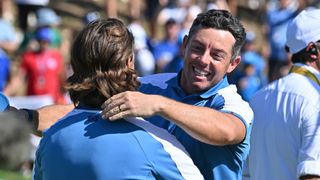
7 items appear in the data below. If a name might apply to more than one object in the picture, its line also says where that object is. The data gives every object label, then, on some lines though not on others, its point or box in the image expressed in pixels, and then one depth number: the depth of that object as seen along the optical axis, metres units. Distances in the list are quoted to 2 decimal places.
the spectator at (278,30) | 27.36
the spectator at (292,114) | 8.28
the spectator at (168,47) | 25.56
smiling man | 6.29
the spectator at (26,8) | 30.41
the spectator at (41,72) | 23.86
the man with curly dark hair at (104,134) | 6.25
